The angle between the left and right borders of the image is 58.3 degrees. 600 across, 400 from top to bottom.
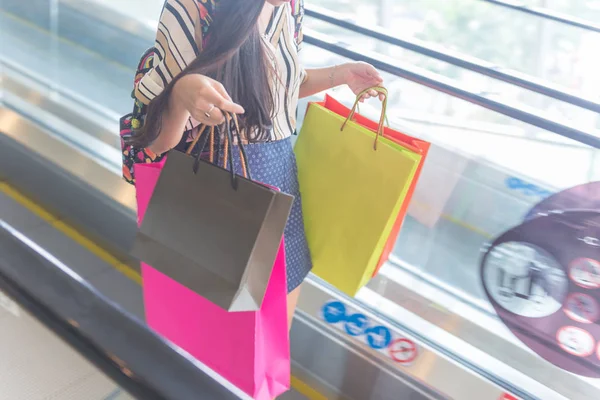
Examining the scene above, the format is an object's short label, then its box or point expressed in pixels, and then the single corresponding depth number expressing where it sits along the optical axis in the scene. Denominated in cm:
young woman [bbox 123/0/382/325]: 102
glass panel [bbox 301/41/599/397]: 151
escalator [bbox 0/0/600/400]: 158
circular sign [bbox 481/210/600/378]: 139
